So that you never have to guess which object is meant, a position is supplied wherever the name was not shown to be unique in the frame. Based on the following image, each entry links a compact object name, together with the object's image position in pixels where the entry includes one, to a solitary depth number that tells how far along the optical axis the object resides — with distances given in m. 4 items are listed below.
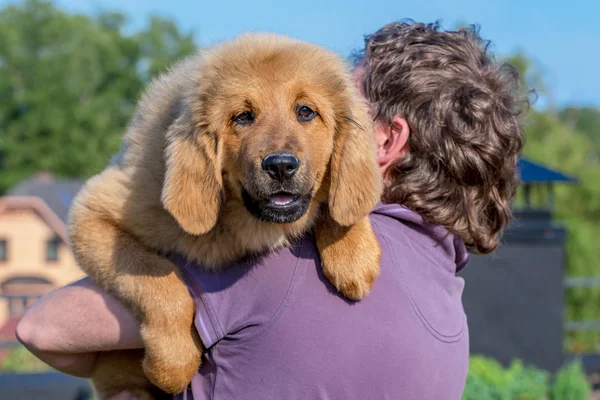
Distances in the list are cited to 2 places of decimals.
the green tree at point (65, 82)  43.88
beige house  33.34
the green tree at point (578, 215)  15.91
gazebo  9.18
